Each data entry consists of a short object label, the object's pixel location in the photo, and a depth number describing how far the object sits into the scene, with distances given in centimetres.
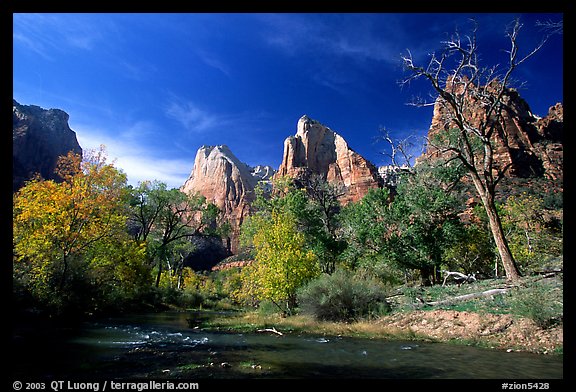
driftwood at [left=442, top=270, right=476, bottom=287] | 2121
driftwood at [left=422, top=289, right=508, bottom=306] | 1459
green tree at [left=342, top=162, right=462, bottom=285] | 2556
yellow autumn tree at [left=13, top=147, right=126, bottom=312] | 1584
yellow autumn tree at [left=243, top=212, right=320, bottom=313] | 2067
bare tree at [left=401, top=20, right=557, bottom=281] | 1622
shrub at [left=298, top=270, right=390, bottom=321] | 1758
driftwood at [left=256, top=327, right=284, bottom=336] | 1528
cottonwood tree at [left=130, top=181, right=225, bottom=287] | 3903
